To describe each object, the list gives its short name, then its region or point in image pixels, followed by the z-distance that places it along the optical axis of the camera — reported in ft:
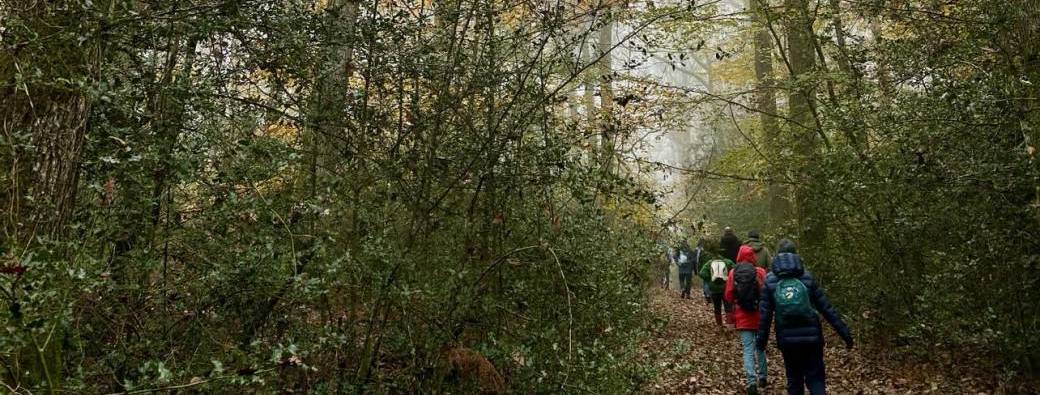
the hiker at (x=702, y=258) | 43.92
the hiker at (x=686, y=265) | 54.95
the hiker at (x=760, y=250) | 31.96
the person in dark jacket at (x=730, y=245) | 40.50
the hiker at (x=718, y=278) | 35.22
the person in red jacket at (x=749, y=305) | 23.87
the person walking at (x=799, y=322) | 18.81
